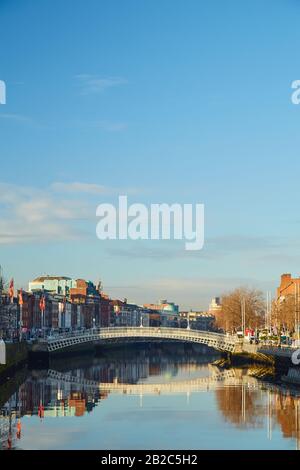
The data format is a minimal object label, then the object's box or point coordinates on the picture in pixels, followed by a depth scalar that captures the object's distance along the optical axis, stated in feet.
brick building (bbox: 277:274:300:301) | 455.87
